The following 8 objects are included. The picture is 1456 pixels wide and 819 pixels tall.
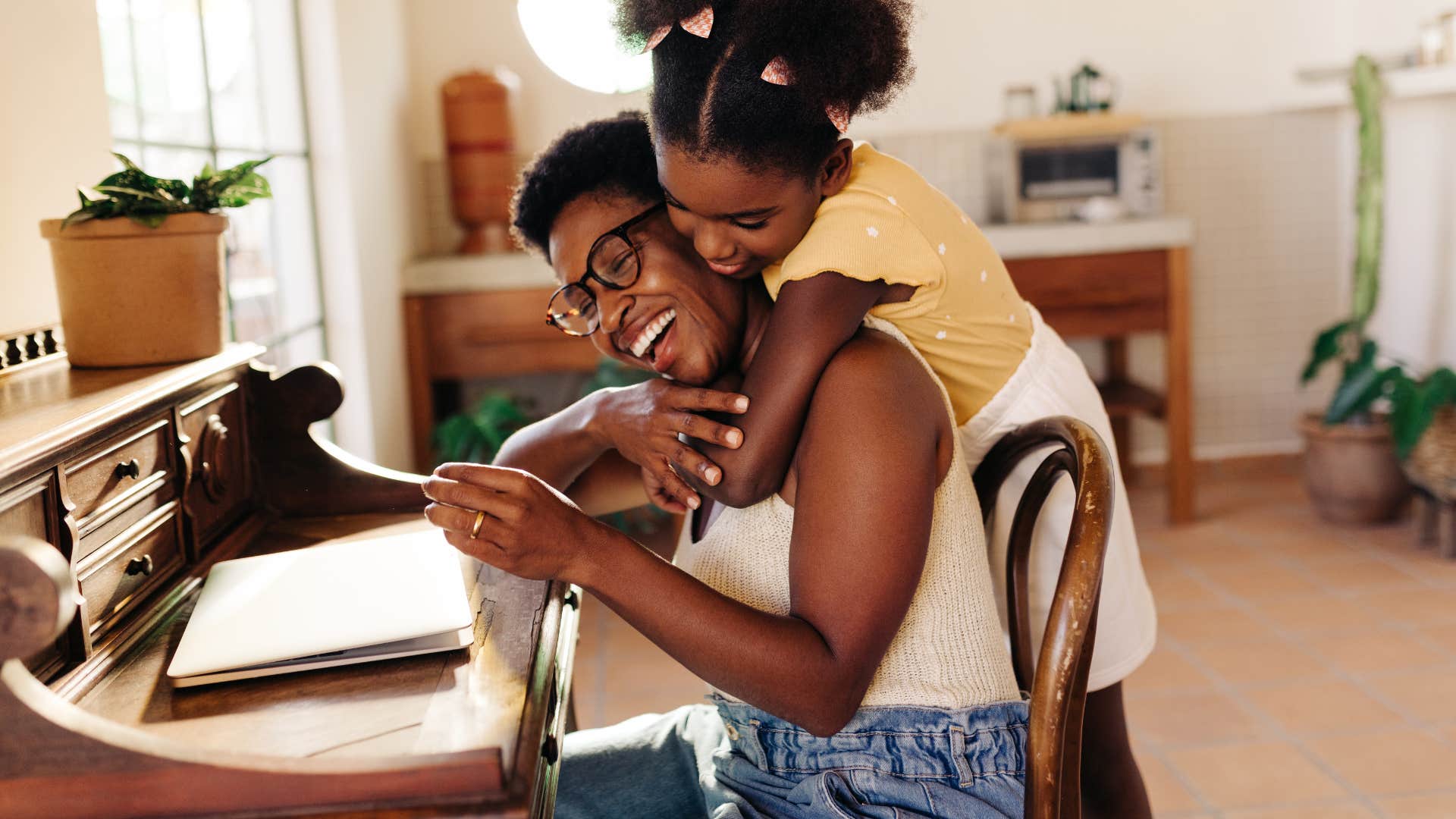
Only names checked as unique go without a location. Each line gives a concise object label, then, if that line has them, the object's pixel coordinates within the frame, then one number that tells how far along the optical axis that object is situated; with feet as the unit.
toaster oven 14.65
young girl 4.06
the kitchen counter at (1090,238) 13.58
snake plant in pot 13.46
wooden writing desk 2.54
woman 3.63
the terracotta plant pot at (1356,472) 13.56
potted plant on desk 4.49
